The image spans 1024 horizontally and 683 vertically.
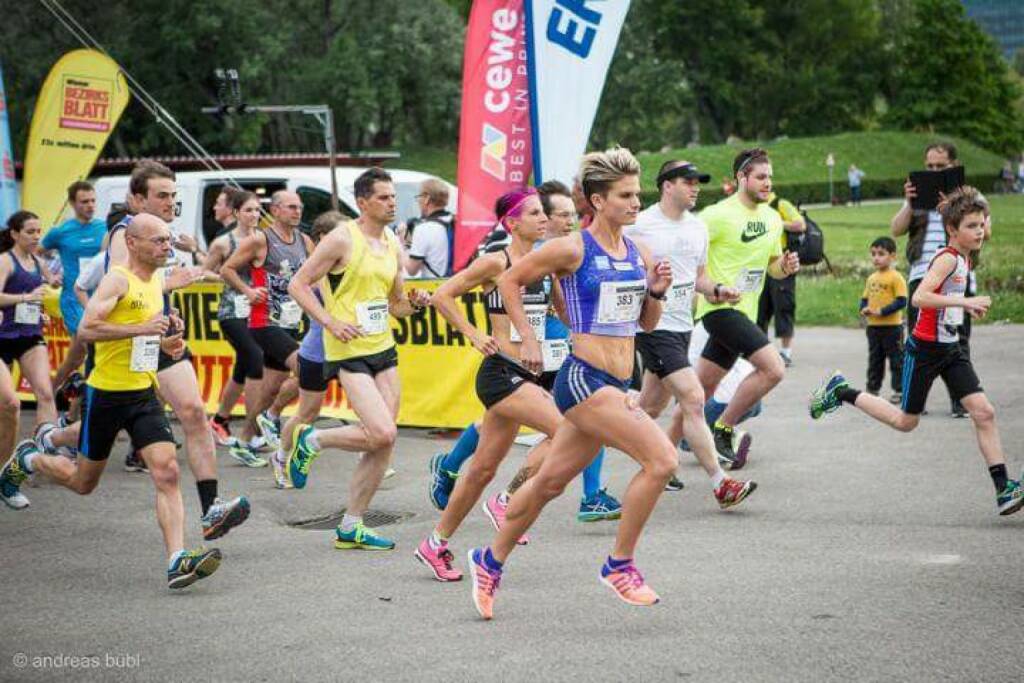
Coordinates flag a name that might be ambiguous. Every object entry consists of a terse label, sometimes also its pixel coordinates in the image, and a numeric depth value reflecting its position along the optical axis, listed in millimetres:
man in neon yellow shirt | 9133
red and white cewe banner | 12945
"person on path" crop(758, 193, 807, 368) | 15984
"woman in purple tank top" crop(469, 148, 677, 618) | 5809
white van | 18625
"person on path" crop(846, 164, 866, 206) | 47625
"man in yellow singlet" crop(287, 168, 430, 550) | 7582
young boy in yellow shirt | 12945
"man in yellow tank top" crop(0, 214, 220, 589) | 6777
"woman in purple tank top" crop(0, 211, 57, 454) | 10109
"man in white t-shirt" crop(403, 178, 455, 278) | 12688
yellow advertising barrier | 11734
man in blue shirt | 11234
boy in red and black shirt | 7832
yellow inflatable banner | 16938
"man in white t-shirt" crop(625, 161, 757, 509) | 8477
